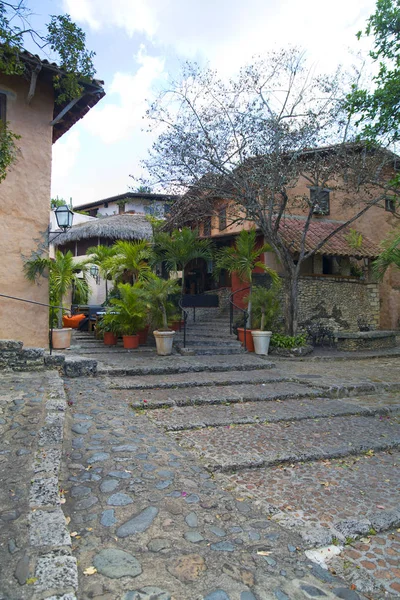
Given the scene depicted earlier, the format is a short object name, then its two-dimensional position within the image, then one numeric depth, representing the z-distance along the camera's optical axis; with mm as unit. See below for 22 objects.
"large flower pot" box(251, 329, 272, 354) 11195
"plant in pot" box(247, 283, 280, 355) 11242
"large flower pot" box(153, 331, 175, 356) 10148
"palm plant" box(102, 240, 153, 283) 12522
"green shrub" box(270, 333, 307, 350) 11742
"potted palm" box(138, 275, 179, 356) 10094
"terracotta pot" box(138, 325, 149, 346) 11693
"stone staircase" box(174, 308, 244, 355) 10953
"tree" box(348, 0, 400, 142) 7980
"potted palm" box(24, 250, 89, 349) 8664
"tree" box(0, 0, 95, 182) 4188
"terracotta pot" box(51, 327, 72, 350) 9812
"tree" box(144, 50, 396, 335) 11445
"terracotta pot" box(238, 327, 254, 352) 11617
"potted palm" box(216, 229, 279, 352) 12016
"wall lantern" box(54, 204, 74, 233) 9258
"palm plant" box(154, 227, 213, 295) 13672
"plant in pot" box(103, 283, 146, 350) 10492
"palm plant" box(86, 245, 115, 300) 15068
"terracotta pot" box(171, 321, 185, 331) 12461
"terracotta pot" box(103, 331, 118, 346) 11527
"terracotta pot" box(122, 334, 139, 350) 10875
